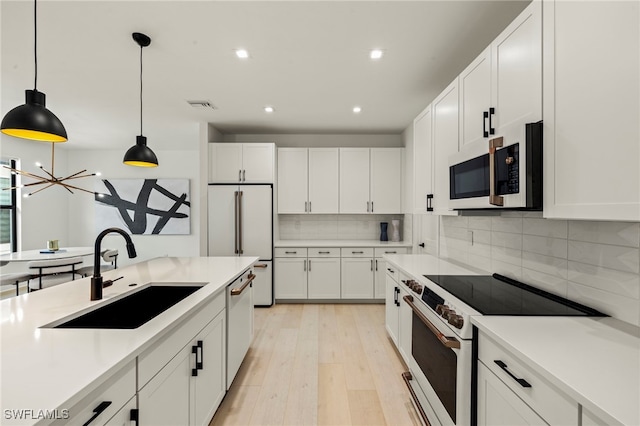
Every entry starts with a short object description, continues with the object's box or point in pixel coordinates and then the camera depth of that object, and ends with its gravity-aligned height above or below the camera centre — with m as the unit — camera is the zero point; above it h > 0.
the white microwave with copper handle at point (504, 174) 1.31 +0.20
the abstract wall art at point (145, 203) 6.03 +0.18
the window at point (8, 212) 4.93 -0.01
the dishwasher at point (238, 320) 2.12 -0.88
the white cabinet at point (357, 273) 4.24 -0.88
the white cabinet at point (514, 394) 0.87 -0.62
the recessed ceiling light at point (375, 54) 2.32 +1.28
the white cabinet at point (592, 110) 0.93 +0.37
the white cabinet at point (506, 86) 1.34 +0.69
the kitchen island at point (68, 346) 0.72 -0.46
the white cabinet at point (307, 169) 4.51 +0.67
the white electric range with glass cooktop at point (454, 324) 1.35 -0.61
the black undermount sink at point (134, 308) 1.45 -0.56
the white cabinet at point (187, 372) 1.13 -0.76
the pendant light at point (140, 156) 2.62 +0.51
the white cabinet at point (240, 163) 4.27 +0.72
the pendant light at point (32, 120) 1.47 +0.47
